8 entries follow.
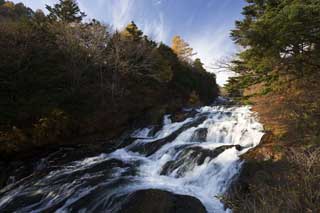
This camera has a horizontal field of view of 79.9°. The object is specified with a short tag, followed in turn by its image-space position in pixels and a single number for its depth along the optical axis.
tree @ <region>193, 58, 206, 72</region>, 33.18
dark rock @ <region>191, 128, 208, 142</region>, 10.79
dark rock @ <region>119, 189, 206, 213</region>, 5.15
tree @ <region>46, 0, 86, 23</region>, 22.34
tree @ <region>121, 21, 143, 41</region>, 21.44
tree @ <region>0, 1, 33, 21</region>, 22.14
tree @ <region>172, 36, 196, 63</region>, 35.50
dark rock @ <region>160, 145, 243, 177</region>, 7.80
